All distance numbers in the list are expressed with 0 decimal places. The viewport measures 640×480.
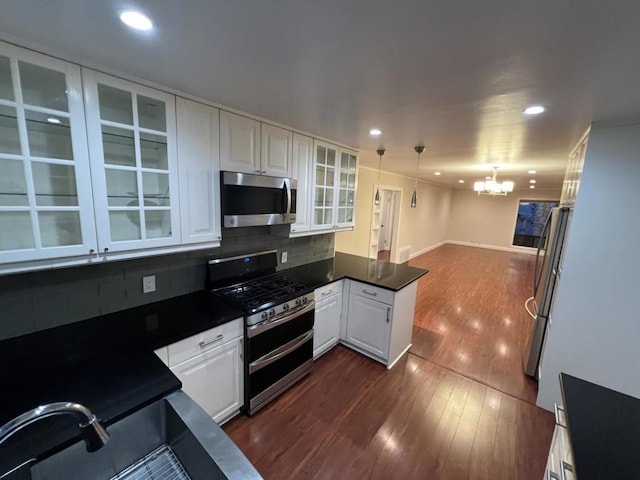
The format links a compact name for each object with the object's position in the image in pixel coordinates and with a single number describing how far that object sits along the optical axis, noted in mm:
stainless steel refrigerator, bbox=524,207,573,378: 2467
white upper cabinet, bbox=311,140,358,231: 2820
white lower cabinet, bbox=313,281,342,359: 2717
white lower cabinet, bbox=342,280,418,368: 2717
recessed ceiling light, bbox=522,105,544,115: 1675
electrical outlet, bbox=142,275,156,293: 1924
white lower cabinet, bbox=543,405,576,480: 996
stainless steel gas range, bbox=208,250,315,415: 2025
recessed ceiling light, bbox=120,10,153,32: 950
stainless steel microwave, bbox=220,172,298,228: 1989
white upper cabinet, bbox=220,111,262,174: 1977
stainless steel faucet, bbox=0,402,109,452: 582
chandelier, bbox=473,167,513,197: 4730
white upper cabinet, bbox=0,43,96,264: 1201
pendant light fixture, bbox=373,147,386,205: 3189
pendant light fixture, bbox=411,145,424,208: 2958
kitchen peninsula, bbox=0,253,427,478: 1015
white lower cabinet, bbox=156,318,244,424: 1644
